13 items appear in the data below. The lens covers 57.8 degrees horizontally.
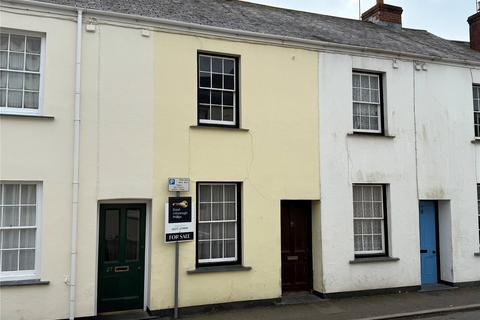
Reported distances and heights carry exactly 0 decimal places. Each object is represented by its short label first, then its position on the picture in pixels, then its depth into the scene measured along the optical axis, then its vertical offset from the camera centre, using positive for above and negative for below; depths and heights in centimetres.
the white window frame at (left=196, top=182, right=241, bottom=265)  1019 -62
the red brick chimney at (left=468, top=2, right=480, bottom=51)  1589 +637
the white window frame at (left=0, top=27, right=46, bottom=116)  887 +273
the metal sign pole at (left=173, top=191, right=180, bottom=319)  945 -167
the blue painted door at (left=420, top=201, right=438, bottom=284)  1263 -111
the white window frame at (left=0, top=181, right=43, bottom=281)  866 -95
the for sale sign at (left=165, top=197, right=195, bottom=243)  943 -33
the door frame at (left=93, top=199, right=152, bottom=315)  951 -73
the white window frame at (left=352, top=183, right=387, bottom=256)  1179 -52
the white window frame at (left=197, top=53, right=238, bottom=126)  1043 +277
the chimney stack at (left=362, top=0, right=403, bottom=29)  1655 +724
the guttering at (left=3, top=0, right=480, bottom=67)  924 +415
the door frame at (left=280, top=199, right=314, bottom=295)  1148 -110
